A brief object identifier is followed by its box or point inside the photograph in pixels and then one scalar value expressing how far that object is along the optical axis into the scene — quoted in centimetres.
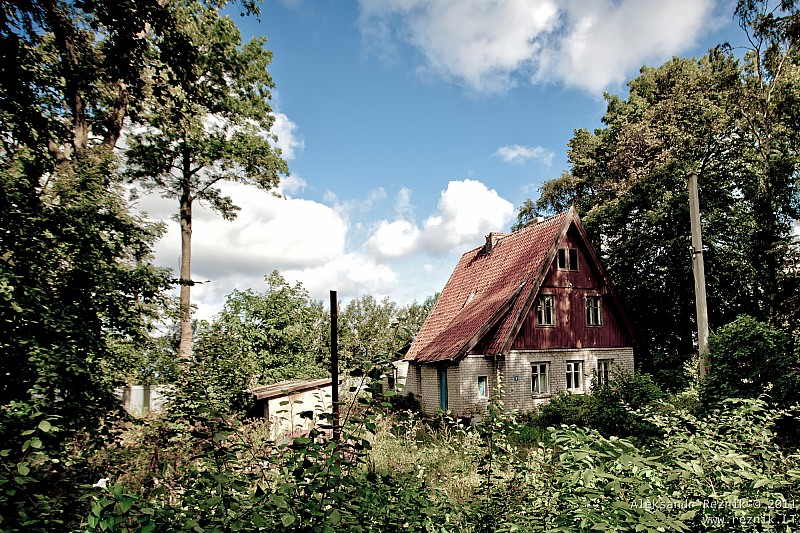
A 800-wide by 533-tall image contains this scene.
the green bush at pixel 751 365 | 1001
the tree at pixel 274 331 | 1956
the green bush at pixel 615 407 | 1323
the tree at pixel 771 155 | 2116
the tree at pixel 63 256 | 541
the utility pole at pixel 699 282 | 1327
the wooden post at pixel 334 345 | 619
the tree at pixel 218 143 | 1689
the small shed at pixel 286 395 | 1358
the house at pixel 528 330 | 1983
